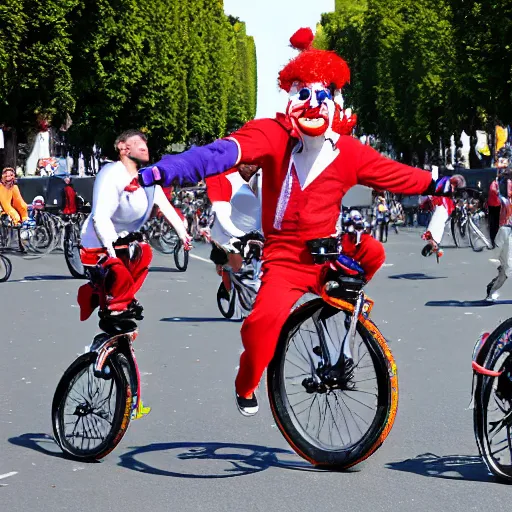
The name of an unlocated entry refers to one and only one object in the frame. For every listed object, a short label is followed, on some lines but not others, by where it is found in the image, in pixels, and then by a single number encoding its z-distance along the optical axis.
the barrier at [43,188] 42.97
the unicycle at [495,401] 5.83
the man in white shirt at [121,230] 6.76
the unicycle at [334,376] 5.91
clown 6.09
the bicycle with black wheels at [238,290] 13.36
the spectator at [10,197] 23.39
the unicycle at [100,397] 6.38
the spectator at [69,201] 31.05
